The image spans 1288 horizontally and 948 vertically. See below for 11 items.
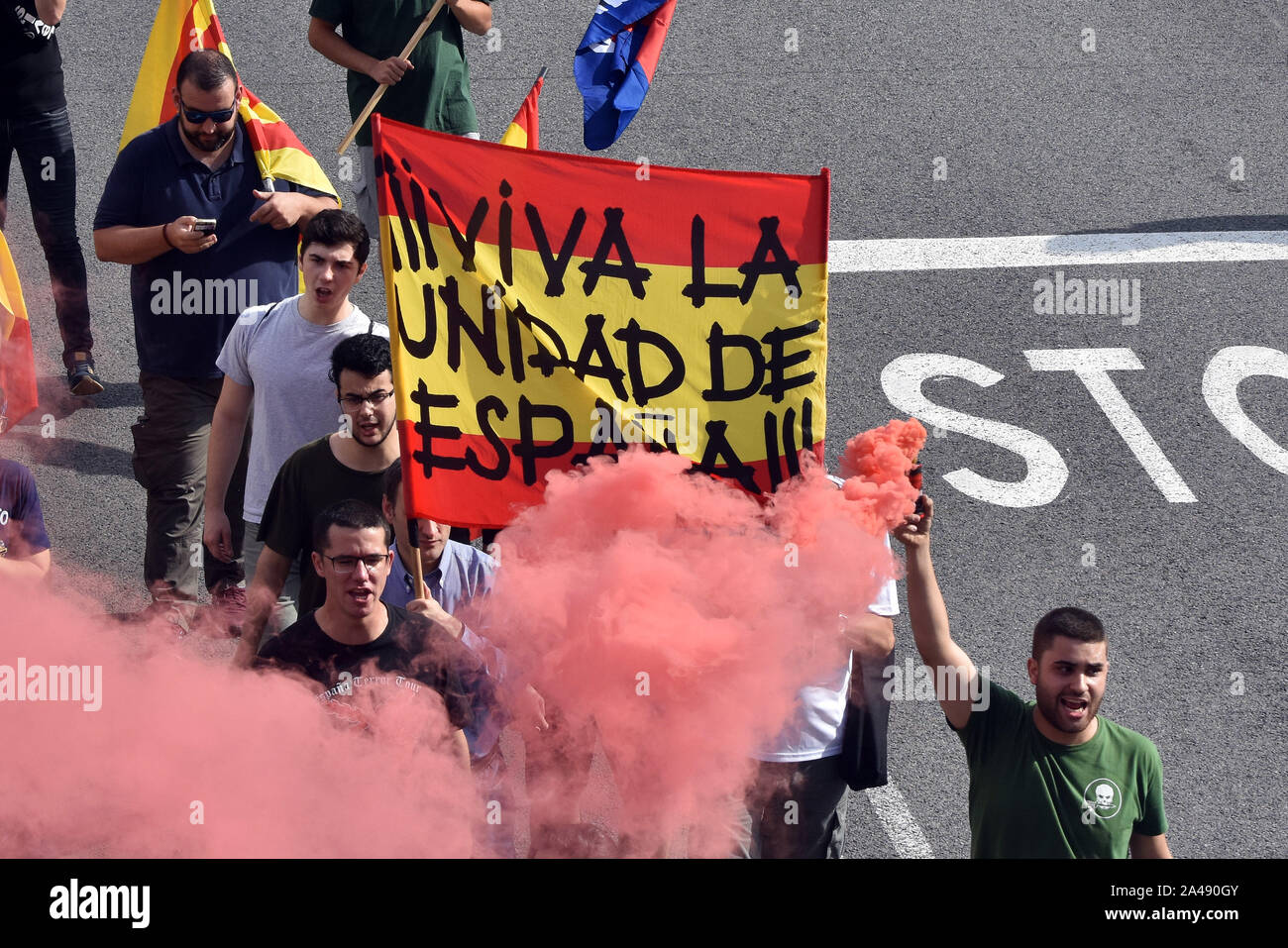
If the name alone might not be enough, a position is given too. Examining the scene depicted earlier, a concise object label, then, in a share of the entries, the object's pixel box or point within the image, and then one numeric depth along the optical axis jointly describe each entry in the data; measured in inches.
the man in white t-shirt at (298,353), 431.5
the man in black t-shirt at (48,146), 585.9
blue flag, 513.7
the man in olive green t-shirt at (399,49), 598.5
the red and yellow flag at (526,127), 542.0
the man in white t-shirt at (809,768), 371.2
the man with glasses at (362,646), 357.1
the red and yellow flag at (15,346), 485.7
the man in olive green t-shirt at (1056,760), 346.0
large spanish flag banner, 387.9
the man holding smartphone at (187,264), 479.5
